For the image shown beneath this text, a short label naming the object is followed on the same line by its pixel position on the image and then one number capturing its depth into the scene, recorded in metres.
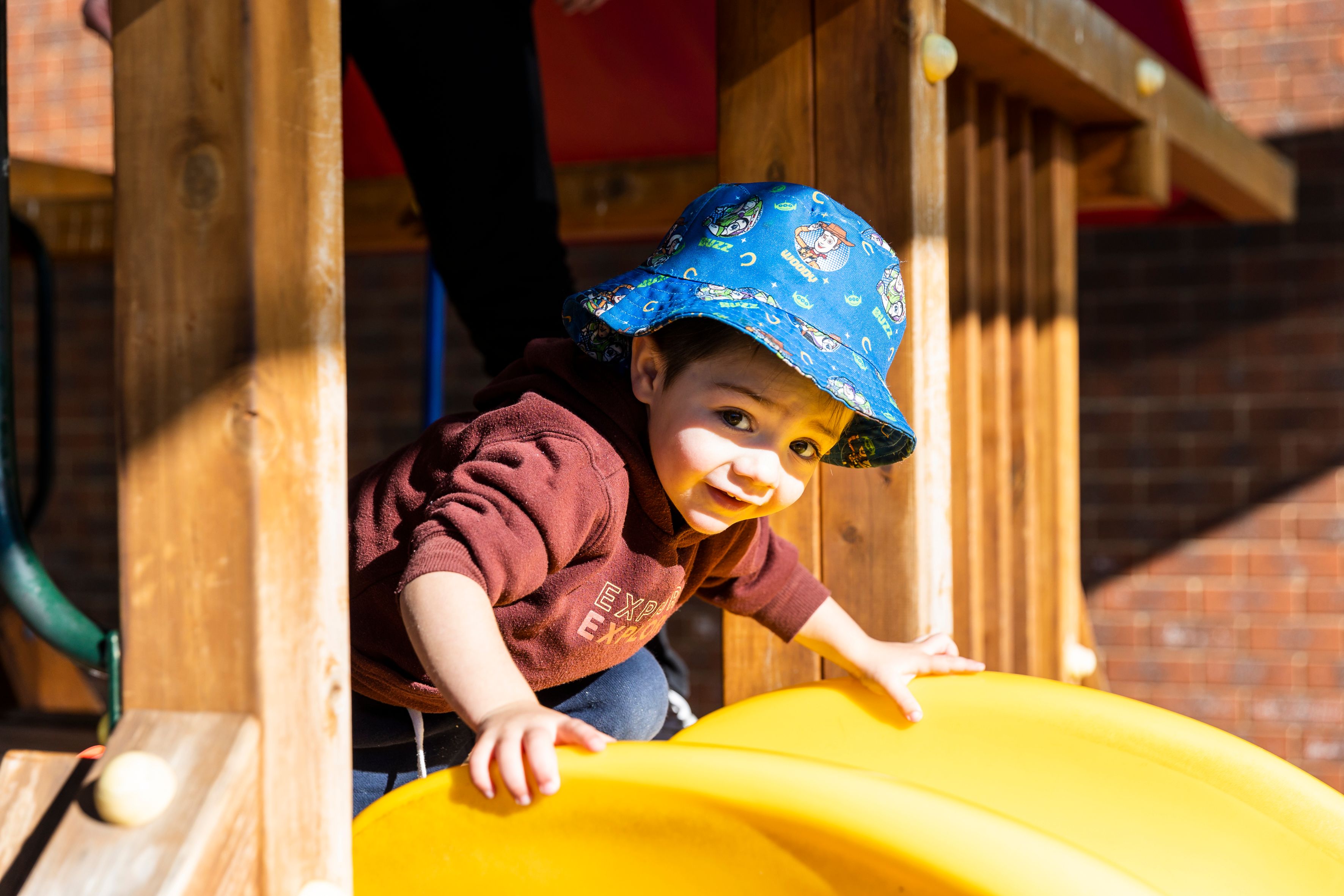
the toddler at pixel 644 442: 1.06
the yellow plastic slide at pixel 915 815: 0.83
